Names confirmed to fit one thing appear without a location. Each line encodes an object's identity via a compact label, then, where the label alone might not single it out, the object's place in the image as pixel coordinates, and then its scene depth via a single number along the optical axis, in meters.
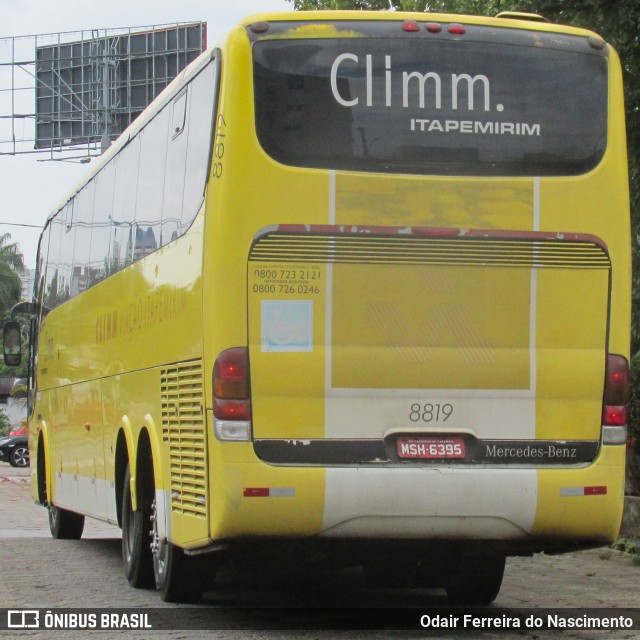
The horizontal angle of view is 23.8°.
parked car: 44.66
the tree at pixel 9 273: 89.62
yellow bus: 8.56
